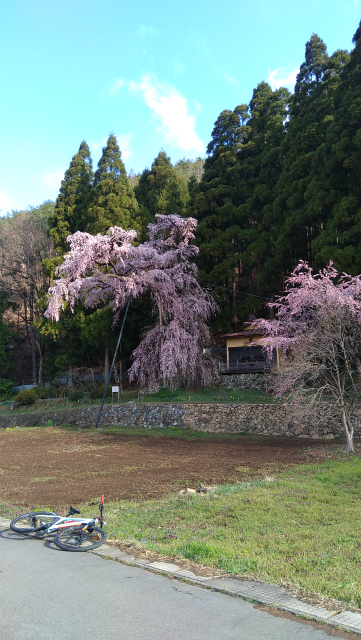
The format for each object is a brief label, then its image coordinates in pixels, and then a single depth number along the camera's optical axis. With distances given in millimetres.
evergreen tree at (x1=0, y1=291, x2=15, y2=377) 32906
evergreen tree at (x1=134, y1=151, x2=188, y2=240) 28172
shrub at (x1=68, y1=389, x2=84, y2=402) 26031
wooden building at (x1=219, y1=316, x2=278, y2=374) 21438
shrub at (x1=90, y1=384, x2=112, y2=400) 24830
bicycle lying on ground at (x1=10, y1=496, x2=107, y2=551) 4738
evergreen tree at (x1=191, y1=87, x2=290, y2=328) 24281
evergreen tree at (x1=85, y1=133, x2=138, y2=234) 27609
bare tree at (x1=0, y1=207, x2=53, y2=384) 32844
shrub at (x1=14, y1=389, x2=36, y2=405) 27547
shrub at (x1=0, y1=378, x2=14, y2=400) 31656
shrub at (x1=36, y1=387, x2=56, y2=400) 29031
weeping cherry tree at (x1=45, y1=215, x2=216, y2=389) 20125
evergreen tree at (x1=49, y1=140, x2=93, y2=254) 30828
